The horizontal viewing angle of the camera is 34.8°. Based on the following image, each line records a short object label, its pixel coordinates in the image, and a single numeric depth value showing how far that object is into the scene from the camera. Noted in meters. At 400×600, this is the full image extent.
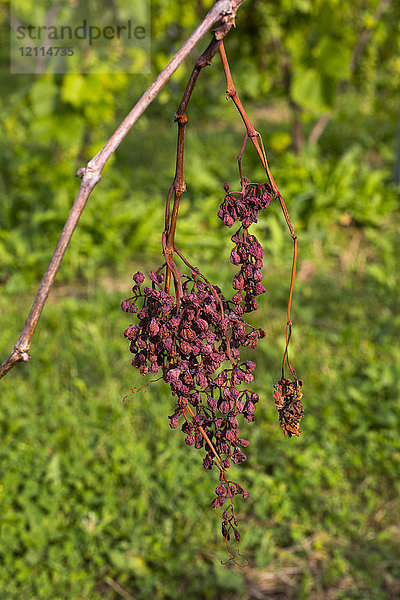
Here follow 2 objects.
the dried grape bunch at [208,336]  0.75
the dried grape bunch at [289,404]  0.79
